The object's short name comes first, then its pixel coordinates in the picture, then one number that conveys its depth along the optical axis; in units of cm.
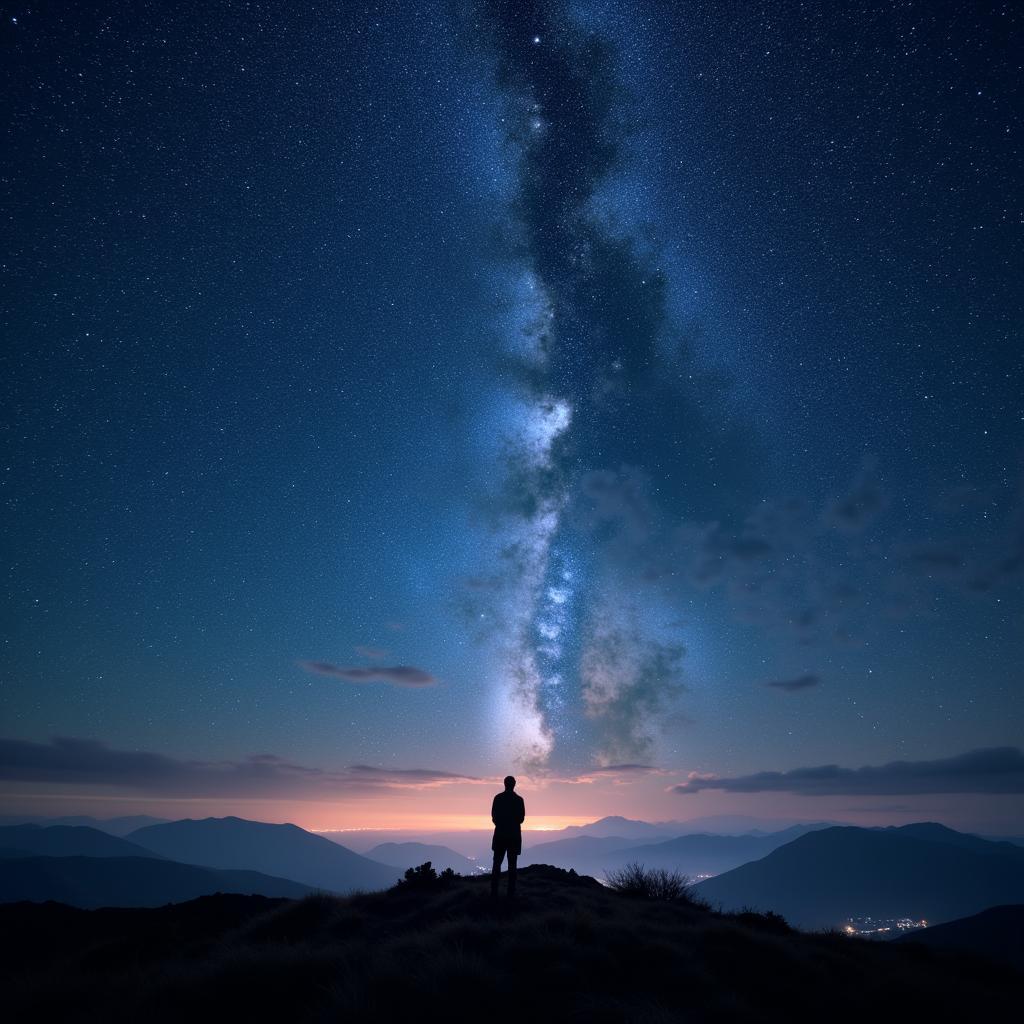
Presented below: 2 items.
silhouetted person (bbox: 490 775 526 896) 1191
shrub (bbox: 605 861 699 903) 1514
